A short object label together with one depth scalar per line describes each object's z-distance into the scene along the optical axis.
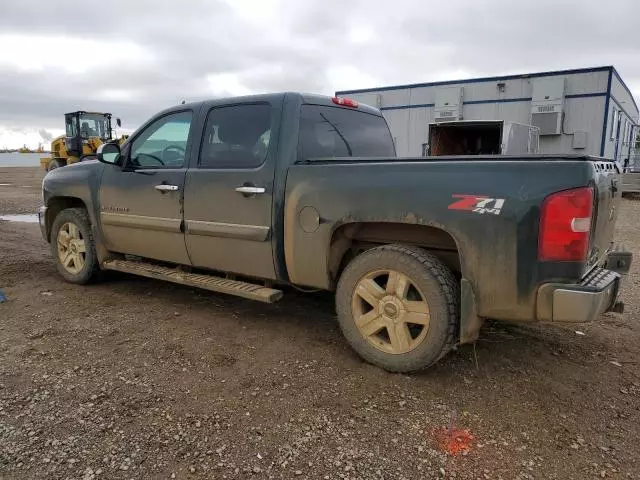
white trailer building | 12.23
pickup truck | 2.68
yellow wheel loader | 22.05
